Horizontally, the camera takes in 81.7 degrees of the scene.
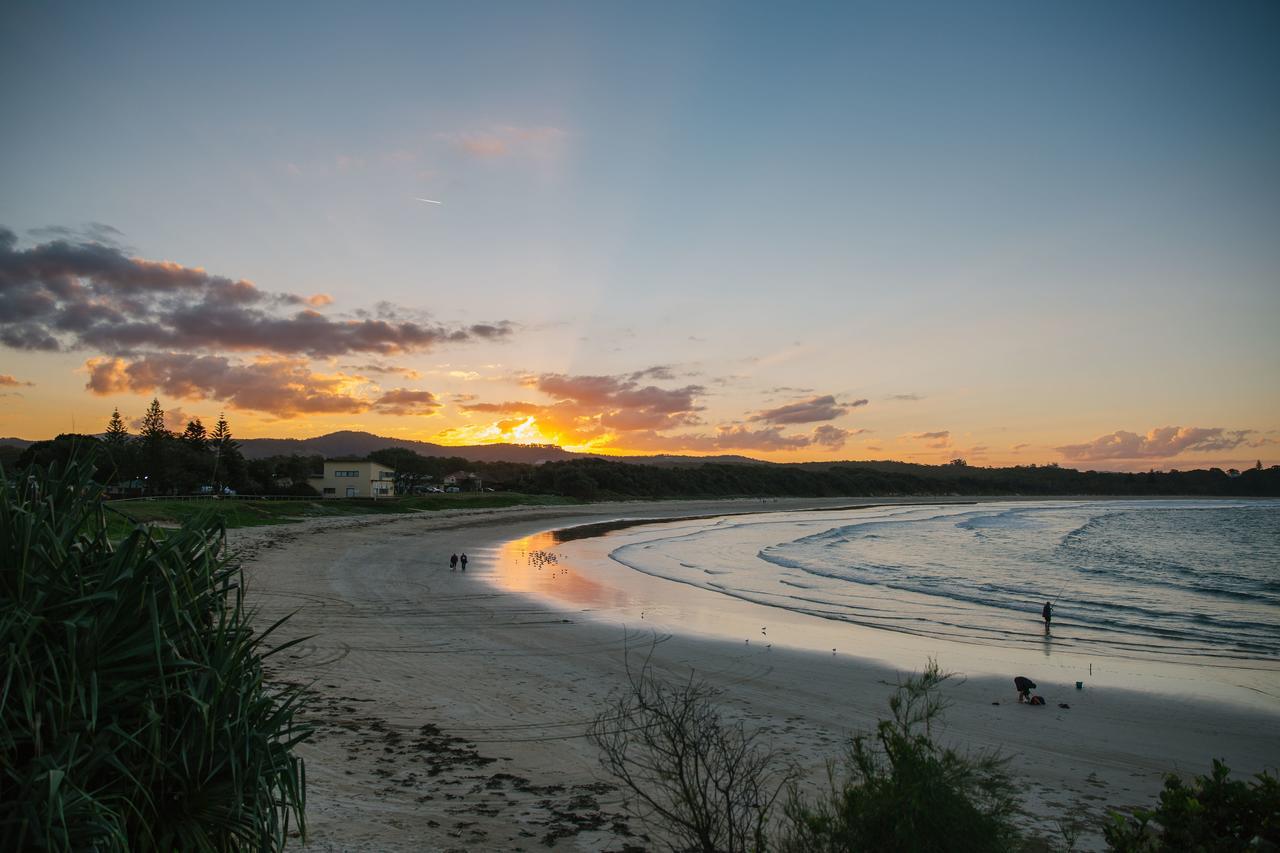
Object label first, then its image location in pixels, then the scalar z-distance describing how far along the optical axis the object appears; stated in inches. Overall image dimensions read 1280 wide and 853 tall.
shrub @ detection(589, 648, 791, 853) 202.8
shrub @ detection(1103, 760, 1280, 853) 187.6
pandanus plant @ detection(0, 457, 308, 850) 139.0
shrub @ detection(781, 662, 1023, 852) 189.8
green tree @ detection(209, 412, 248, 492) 2733.8
